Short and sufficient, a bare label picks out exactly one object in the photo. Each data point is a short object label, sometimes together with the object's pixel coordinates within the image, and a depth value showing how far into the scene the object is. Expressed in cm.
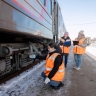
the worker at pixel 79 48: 525
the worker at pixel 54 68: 321
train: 236
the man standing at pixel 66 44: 557
